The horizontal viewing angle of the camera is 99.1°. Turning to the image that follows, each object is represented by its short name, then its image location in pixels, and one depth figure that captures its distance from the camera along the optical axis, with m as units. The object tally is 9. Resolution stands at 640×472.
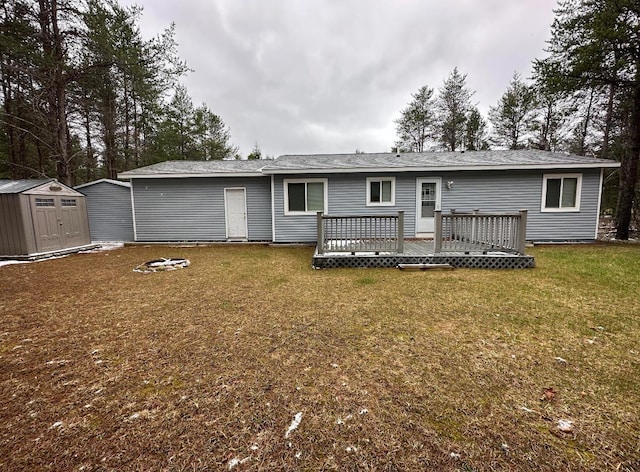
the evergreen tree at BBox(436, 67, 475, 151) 18.83
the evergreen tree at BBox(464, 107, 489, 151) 19.23
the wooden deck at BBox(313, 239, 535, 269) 5.93
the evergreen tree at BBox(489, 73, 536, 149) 17.44
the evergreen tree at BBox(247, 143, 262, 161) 29.48
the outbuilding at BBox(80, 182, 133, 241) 10.49
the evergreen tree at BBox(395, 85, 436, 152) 19.81
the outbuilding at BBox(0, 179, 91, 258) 7.45
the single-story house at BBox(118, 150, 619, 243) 8.75
